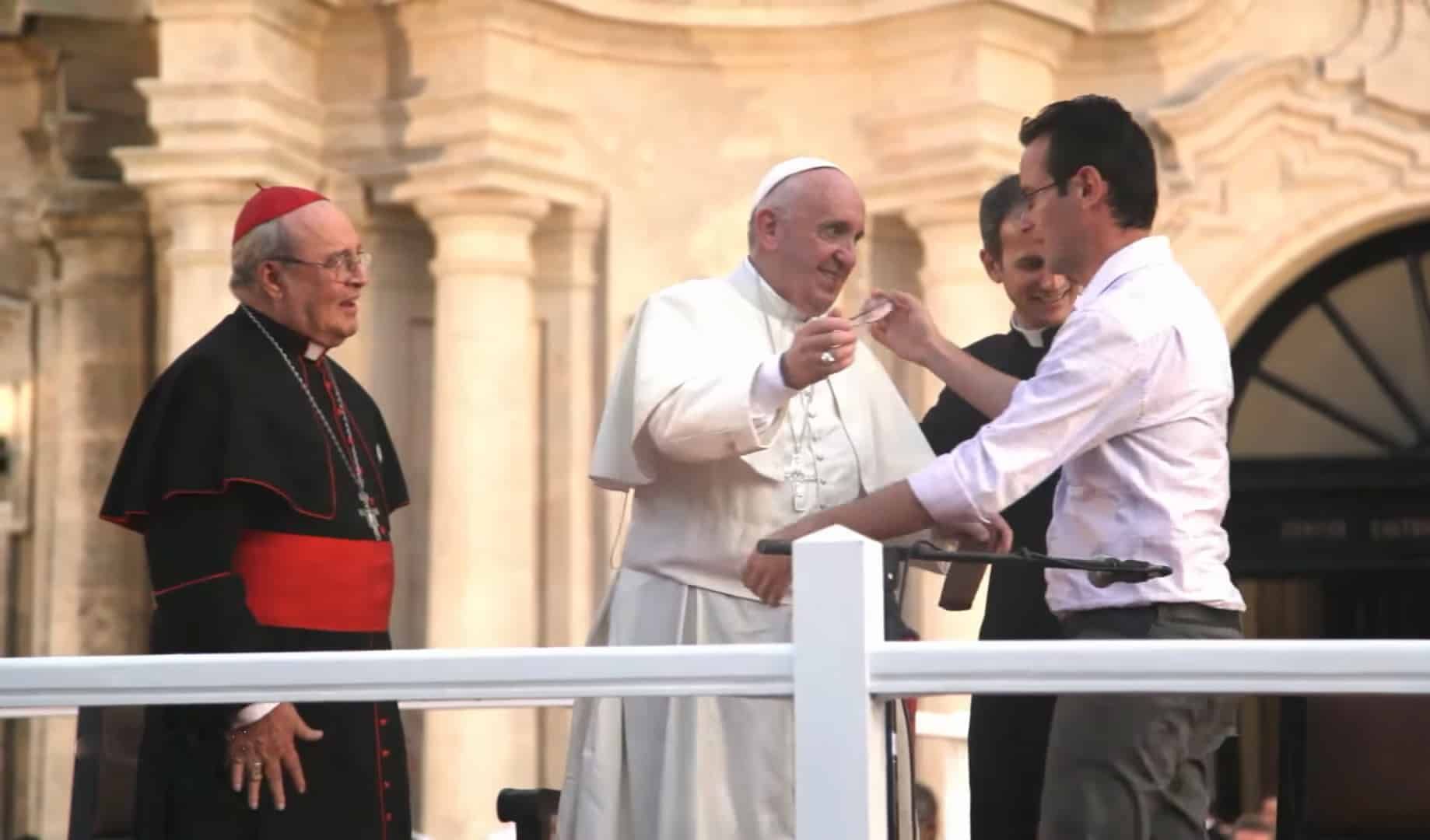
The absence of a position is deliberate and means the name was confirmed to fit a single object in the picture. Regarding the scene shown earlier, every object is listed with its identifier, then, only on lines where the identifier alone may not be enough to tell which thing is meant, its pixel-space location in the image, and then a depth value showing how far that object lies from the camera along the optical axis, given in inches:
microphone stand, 252.2
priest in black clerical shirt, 326.6
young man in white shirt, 259.3
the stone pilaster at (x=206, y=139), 687.1
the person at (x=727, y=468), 312.2
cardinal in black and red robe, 308.0
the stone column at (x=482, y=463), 685.3
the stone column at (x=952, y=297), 676.7
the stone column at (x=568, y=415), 729.0
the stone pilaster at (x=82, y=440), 752.3
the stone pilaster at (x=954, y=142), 693.3
